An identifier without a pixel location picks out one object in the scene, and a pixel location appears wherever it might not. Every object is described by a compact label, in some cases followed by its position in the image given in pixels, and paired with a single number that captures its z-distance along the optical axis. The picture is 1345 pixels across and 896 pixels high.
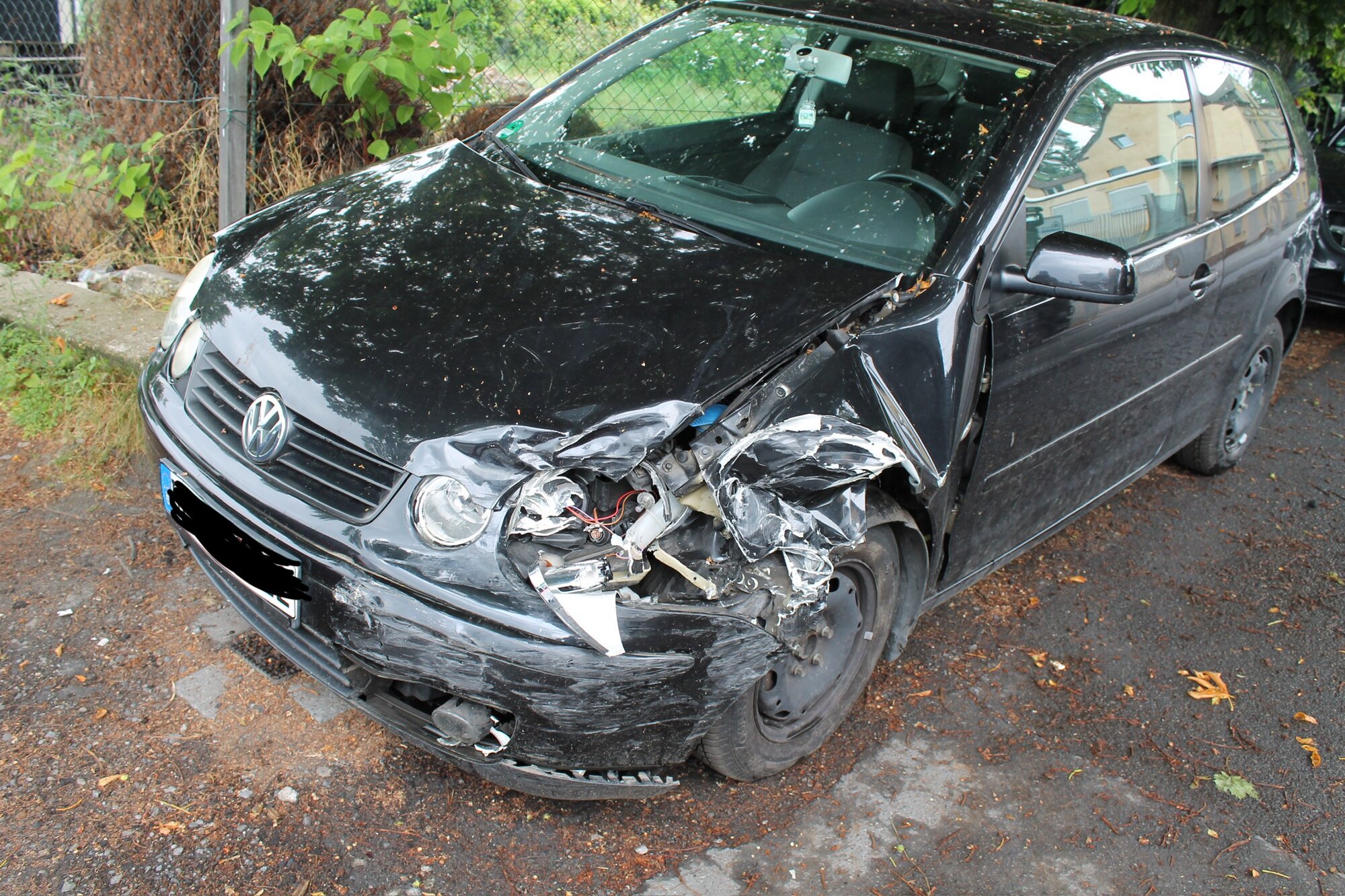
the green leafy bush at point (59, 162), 4.92
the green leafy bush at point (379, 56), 4.51
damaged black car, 2.27
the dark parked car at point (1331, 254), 6.82
